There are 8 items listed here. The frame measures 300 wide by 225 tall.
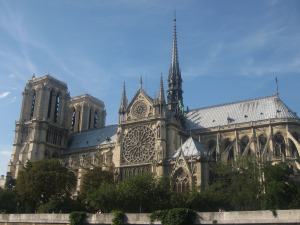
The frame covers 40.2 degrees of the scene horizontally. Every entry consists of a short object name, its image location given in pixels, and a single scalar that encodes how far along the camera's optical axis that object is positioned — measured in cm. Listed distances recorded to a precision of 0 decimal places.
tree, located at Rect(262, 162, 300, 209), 3775
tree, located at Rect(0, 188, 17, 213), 5313
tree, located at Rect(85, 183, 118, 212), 4234
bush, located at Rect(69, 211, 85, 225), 3356
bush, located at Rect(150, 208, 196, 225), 2889
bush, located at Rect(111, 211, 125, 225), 3169
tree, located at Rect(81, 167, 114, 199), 5650
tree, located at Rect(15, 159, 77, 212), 5231
